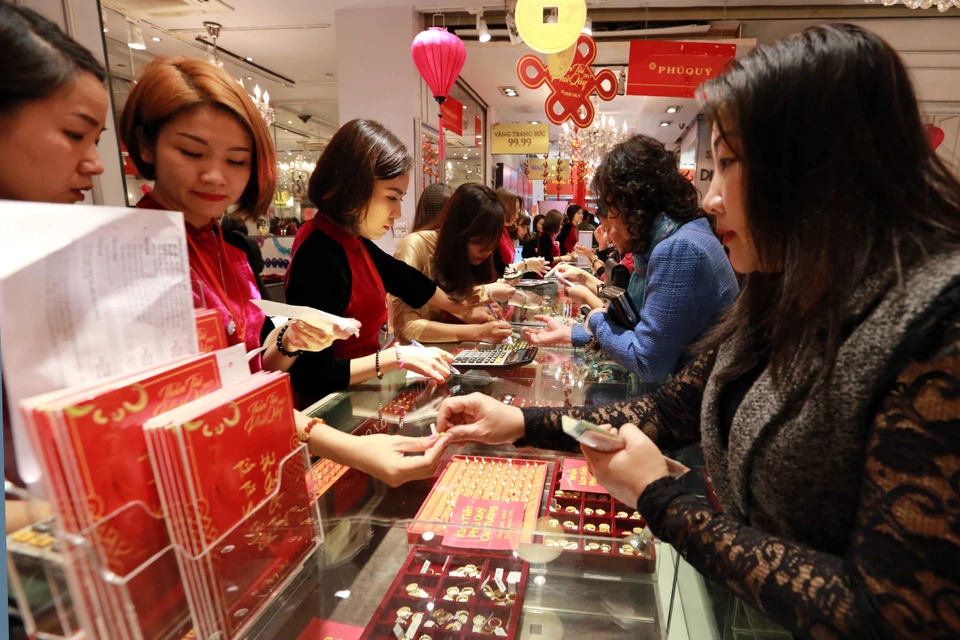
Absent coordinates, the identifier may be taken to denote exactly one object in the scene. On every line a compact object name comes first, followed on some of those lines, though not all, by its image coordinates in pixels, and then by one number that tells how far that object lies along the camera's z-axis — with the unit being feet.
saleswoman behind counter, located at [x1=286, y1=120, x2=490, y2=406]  5.83
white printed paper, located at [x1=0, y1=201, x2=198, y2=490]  1.66
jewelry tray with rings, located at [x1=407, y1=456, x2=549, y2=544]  4.18
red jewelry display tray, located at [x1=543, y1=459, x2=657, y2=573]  3.46
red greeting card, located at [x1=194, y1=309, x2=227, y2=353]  2.62
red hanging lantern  14.83
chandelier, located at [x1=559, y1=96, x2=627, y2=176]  26.78
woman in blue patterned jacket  5.73
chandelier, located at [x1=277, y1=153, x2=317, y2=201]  40.20
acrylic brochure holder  1.78
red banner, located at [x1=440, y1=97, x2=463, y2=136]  22.06
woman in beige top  9.91
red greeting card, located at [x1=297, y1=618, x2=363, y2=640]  2.89
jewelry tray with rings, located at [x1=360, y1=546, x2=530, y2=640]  3.12
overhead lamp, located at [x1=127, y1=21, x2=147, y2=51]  10.64
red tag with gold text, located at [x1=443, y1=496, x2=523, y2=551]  3.54
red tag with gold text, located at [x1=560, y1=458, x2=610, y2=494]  4.64
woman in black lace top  2.03
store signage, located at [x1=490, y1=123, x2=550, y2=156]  33.55
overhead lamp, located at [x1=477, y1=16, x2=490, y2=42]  16.51
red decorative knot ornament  15.12
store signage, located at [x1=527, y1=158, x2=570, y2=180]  47.19
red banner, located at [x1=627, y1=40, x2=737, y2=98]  16.40
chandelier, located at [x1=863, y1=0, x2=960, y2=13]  11.89
